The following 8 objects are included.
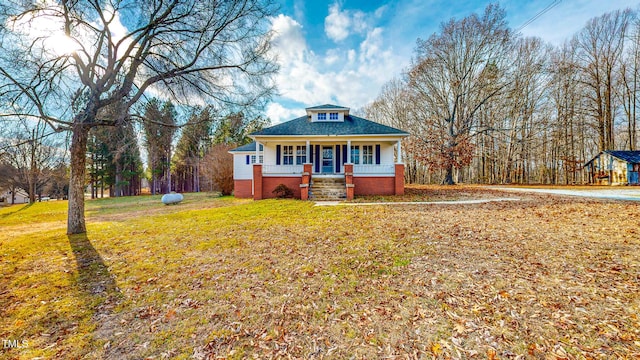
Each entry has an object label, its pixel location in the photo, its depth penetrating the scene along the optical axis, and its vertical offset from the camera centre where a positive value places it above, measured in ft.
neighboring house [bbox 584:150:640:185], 60.70 +2.16
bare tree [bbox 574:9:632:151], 71.00 +35.09
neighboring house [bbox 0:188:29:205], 111.34 -5.69
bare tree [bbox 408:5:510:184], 66.33 +30.40
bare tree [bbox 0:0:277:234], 22.45 +14.26
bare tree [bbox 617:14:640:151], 69.36 +27.71
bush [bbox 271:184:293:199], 45.81 -2.03
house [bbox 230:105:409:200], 46.24 +5.19
